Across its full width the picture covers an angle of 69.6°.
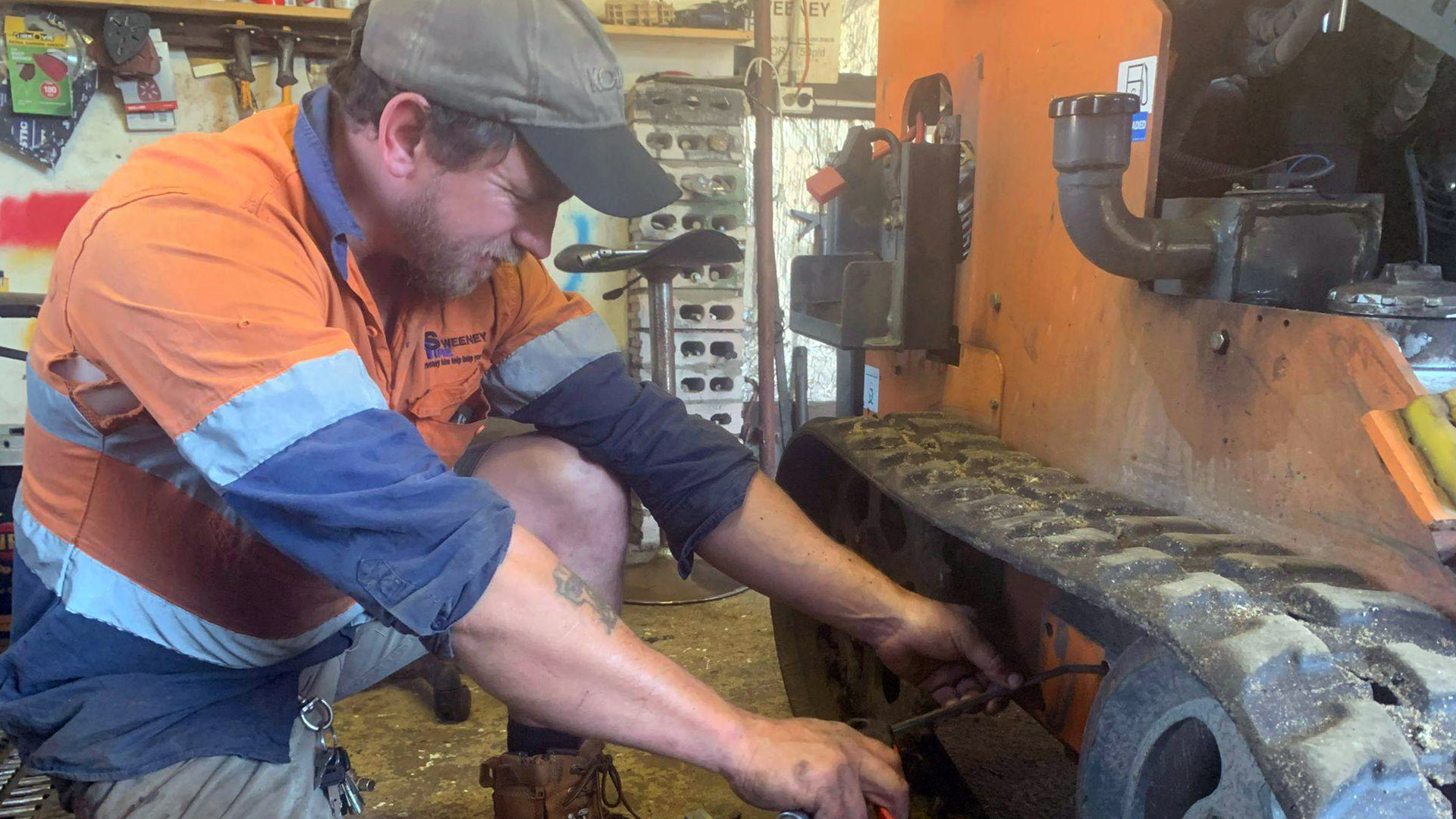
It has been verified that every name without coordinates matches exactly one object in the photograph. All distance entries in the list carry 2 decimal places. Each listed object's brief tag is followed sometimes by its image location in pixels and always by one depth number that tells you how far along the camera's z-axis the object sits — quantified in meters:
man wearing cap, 1.00
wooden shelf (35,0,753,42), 3.43
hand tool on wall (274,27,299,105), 3.59
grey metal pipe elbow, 1.08
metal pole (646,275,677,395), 3.30
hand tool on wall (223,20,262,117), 3.57
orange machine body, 0.93
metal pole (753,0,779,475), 3.71
